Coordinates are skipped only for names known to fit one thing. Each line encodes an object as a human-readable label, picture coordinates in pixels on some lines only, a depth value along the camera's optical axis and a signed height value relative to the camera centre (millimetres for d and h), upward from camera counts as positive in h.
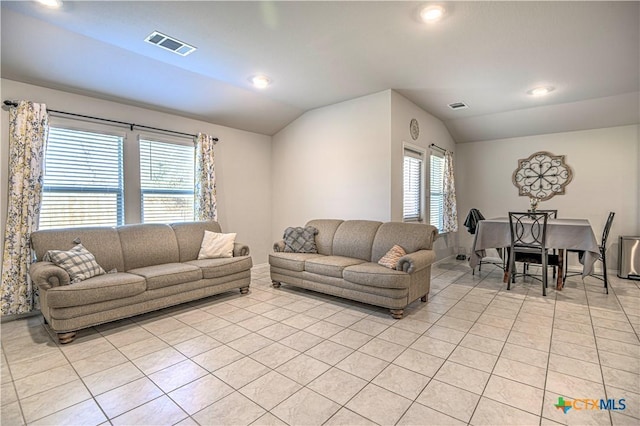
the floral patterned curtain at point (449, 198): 6094 +250
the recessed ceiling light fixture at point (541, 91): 4340 +1682
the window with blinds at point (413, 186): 5056 +421
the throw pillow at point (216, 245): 4188 -441
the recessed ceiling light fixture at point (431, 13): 2616 +1686
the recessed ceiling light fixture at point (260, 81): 4012 +1719
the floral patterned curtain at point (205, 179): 4785 +513
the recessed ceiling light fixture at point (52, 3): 2525 +1705
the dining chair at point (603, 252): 4161 -586
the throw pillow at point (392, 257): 3508 -520
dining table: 3920 -380
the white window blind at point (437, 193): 5887 +342
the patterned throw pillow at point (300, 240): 4559 -410
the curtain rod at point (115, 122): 3196 +1147
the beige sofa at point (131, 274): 2729 -638
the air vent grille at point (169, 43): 3021 +1695
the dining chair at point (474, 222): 5582 -202
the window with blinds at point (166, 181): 4336 +455
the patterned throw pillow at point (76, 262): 2979 -471
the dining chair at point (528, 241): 4187 -421
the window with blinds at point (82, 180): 3521 +391
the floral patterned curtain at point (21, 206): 3139 +77
